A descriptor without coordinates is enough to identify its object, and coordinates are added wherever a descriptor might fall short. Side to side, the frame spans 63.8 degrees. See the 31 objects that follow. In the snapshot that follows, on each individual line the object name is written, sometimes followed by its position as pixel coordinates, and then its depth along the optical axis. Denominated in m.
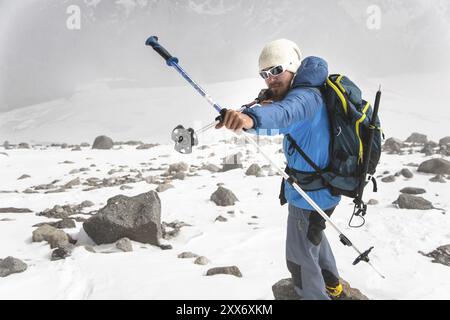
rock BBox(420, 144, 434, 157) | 14.68
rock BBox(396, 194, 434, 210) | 8.16
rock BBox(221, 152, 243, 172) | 14.70
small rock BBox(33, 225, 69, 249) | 6.02
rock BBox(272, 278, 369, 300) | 4.19
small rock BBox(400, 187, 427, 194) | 9.45
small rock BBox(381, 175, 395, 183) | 10.85
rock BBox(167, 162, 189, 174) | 14.55
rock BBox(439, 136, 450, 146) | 19.19
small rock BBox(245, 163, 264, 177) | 13.24
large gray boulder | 6.25
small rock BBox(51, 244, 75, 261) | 5.46
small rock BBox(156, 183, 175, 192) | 11.12
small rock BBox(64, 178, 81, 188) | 12.13
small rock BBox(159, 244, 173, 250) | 6.28
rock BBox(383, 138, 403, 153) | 16.81
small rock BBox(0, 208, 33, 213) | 8.58
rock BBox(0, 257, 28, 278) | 4.80
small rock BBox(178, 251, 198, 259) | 5.79
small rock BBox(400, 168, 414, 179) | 11.00
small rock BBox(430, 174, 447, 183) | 10.17
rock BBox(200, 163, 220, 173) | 14.86
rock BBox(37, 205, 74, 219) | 8.20
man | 2.76
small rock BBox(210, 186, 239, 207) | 9.36
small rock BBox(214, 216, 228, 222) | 8.13
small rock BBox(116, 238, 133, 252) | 5.90
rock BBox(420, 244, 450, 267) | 5.59
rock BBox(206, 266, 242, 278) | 4.94
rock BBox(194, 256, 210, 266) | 5.45
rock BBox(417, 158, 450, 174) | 10.92
